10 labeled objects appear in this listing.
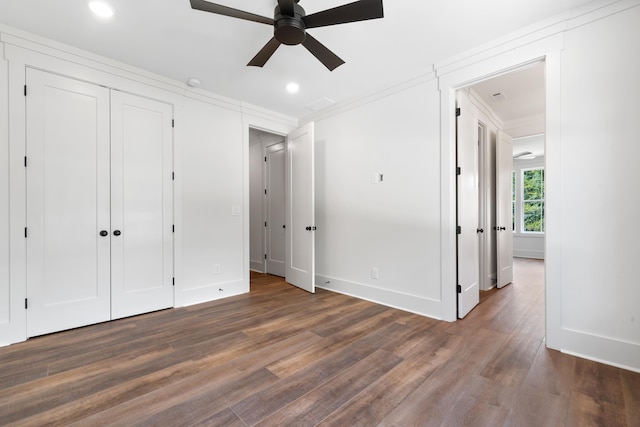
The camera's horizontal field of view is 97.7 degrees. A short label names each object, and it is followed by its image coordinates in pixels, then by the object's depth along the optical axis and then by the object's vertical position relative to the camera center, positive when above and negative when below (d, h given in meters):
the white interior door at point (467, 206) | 2.90 +0.08
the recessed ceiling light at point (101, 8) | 2.07 +1.58
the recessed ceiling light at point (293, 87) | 3.38 +1.57
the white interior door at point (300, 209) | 3.92 +0.07
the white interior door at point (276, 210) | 5.04 +0.07
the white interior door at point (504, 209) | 4.24 +0.05
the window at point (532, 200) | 7.58 +0.33
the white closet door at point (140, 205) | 2.93 +0.11
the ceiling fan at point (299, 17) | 1.72 +1.28
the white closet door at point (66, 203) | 2.51 +0.12
